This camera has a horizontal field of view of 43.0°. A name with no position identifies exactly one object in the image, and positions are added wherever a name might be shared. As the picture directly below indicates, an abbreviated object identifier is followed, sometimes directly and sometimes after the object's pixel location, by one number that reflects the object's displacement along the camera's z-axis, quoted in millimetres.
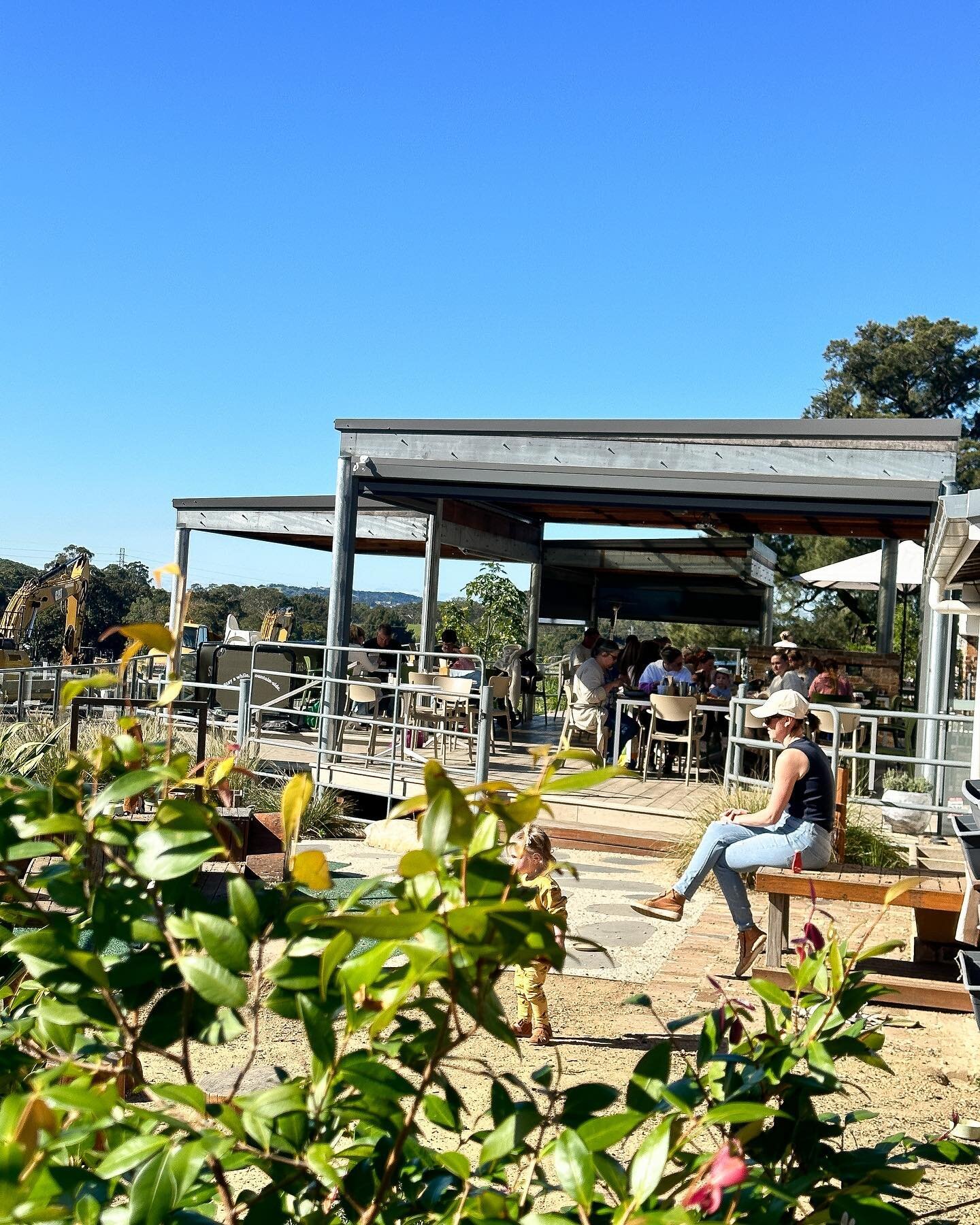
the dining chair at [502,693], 13188
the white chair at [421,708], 11672
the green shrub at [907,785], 9422
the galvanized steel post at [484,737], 9266
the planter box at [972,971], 3655
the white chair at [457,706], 11523
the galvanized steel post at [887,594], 14461
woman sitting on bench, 5926
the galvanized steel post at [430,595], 13961
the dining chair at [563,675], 16234
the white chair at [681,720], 11516
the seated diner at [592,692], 12516
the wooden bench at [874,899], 5344
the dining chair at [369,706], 9914
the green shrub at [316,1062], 943
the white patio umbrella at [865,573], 15531
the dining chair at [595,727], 12398
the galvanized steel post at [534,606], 17406
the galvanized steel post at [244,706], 10742
